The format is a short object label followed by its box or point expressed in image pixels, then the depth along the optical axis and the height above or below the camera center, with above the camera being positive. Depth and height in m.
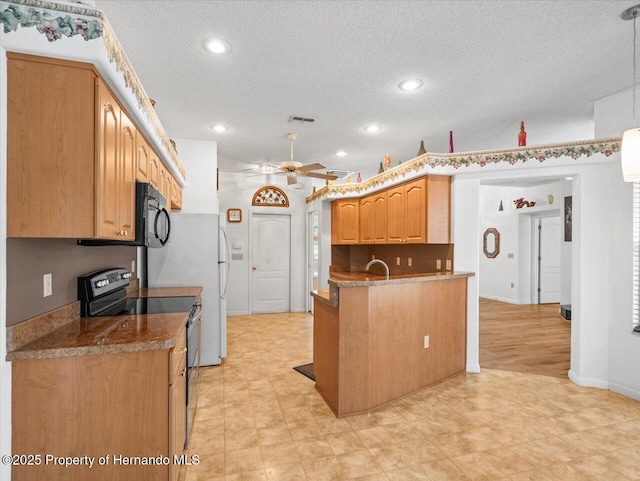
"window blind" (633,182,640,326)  3.00 -0.03
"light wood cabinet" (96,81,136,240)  1.58 +0.36
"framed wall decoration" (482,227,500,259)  8.22 -0.01
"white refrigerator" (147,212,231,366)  3.73 -0.28
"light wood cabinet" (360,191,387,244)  4.89 +0.35
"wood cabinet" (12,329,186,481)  1.47 -0.77
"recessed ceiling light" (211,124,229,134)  3.97 +1.33
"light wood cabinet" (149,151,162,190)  2.65 +0.56
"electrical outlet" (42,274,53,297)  1.79 -0.24
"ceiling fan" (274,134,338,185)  4.33 +0.96
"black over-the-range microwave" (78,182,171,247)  2.14 +0.14
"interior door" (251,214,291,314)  6.59 -0.40
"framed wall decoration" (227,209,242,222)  6.39 +0.49
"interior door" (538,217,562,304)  7.61 -0.34
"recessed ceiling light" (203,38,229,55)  2.34 +1.36
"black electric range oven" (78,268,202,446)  2.18 -0.48
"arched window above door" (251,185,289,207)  6.55 +0.85
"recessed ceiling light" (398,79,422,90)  2.86 +1.34
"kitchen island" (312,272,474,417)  2.67 -0.83
